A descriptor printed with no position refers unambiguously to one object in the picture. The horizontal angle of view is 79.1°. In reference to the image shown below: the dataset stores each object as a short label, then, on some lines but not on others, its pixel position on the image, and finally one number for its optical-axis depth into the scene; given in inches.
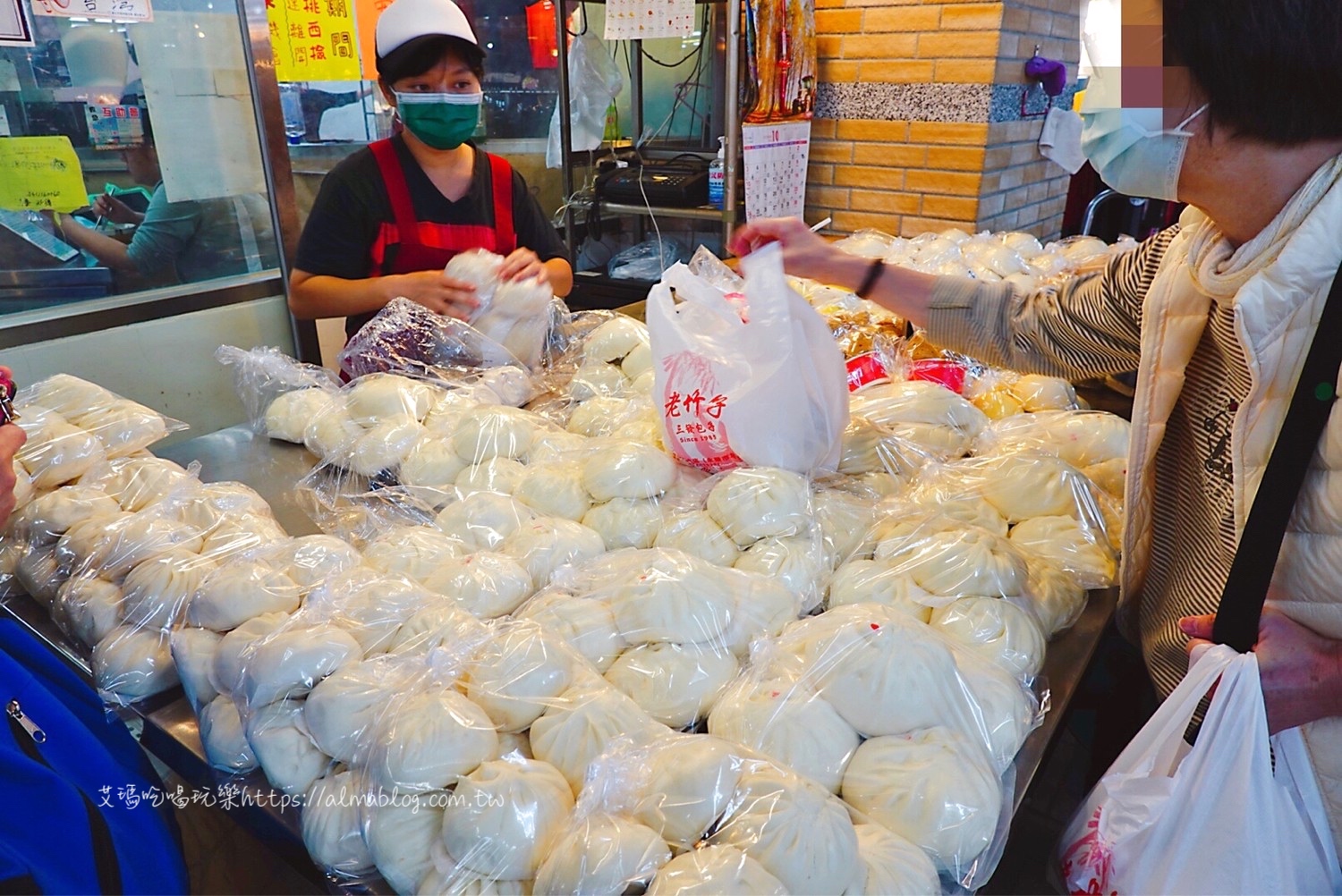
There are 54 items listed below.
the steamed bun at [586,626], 41.8
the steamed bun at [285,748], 38.3
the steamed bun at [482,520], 52.4
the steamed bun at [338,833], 35.5
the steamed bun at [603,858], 29.9
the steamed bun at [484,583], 45.7
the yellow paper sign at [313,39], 147.6
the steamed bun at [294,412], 74.2
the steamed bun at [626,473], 55.1
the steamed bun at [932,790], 33.4
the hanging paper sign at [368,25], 179.9
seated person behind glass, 116.6
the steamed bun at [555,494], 55.5
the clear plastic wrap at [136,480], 57.7
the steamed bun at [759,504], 49.9
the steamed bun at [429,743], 34.2
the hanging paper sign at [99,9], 103.0
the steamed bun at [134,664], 44.9
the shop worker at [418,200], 87.2
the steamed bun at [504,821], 32.2
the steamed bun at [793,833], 30.1
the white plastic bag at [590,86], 176.1
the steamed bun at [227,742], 40.6
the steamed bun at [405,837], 33.9
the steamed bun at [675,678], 39.4
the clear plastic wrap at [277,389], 74.7
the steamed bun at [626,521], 53.2
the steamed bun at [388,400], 68.9
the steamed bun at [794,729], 36.0
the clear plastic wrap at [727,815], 29.8
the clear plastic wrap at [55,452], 58.1
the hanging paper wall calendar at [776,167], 147.3
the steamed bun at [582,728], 35.7
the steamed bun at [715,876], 28.9
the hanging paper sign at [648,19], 135.4
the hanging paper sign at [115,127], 112.8
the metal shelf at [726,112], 139.1
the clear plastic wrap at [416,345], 79.4
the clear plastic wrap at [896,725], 33.9
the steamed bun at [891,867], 31.1
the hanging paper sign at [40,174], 105.4
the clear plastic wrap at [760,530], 48.2
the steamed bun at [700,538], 49.8
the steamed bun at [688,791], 31.8
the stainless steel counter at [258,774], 39.1
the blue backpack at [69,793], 38.6
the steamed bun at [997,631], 43.3
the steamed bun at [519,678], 37.2
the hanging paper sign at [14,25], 99.3
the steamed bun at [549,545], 49.3
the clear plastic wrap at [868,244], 114.2
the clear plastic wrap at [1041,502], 53.4
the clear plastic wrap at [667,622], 39.9
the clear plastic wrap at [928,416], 64.0
